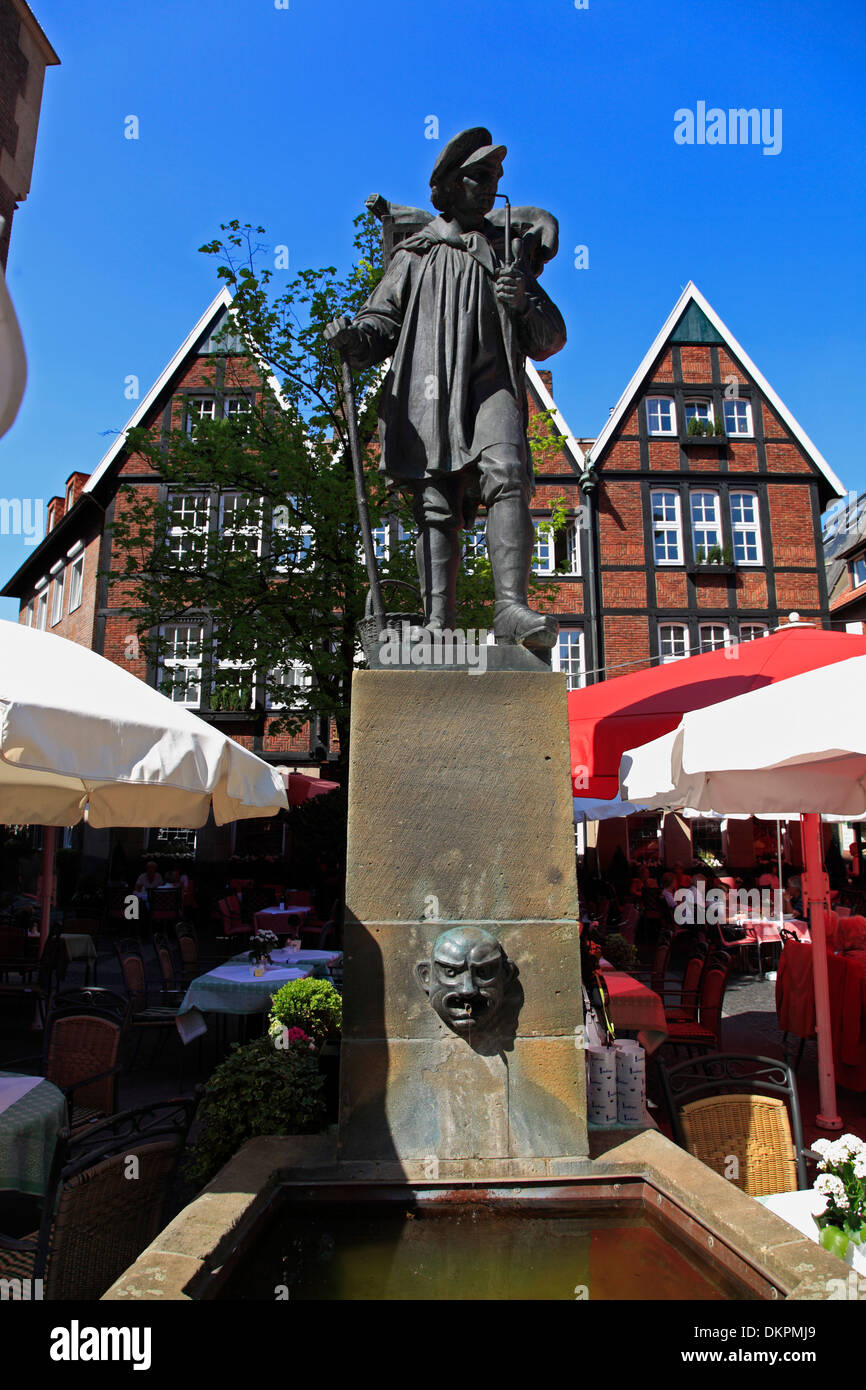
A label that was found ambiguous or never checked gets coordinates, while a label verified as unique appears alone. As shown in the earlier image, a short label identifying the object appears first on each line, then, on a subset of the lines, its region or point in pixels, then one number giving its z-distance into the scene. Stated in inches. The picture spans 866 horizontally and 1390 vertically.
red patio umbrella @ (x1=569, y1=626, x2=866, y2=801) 249.9
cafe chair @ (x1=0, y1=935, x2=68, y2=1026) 348.5
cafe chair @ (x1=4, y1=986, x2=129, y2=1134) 219.6
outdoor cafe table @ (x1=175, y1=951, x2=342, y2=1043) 299.7
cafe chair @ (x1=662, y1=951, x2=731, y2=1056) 290.5
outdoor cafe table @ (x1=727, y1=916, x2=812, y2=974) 501.0
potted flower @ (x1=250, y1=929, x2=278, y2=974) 324.8
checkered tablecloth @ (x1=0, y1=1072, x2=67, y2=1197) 158.6
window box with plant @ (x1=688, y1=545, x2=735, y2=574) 959.0
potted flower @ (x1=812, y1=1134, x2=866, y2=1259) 101.5
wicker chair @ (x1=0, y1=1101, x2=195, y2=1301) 113.4
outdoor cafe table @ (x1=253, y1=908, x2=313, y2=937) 521.7
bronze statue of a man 165.2
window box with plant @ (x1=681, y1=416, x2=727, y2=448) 989.8
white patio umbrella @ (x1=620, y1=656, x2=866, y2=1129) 167.3
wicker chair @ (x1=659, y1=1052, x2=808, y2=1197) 142.9
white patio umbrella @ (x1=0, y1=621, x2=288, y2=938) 148.5
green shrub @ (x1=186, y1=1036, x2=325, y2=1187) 140.8
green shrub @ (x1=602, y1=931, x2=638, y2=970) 424.2
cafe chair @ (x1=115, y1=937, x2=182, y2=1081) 318.0
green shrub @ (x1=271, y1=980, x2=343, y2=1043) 198.2
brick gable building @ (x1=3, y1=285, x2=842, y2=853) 960.9
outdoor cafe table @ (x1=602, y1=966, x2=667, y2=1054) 262.7
